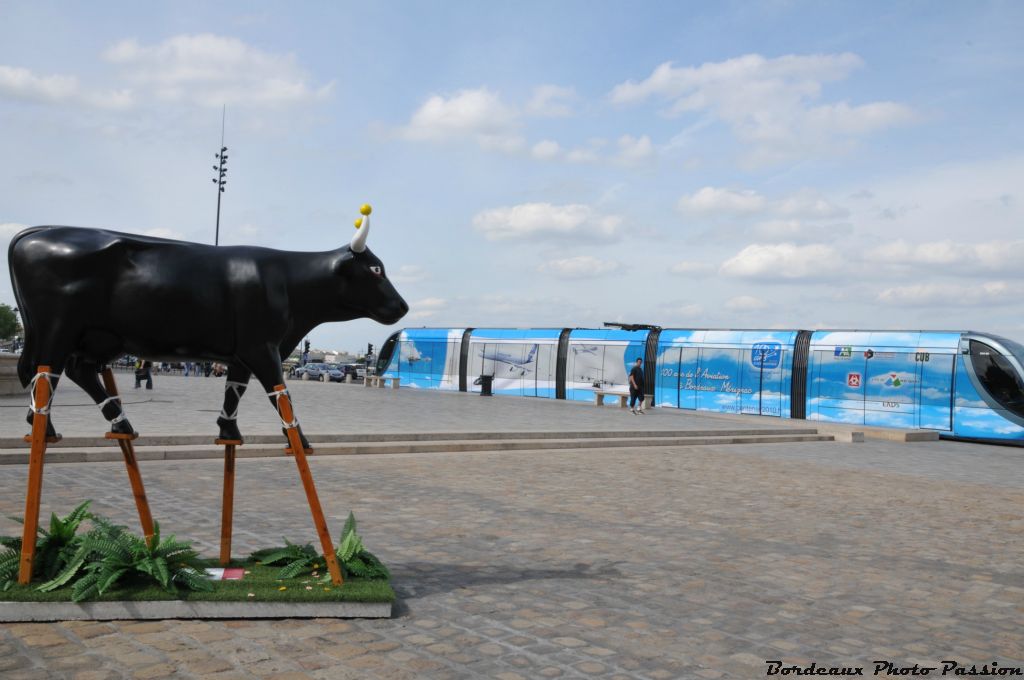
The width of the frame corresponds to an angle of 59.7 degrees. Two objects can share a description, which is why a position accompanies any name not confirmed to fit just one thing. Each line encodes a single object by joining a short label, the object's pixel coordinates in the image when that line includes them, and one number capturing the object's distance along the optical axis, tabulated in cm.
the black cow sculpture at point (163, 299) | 517
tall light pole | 3647
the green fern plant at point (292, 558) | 561
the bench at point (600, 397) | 3206
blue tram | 2356
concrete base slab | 489
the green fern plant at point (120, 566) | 502
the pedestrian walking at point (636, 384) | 2772
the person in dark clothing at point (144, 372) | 3060
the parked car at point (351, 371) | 5292
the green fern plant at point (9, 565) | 510
